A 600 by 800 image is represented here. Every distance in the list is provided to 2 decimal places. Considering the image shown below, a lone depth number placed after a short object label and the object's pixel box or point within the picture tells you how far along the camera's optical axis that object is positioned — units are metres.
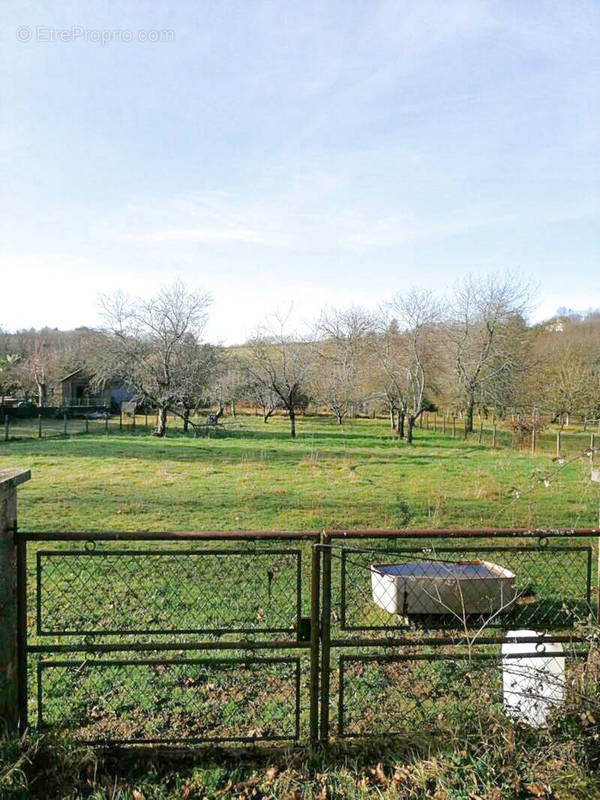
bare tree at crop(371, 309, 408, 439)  25.11
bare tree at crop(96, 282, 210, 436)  25.91
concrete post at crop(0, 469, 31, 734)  2.68
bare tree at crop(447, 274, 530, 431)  28.70
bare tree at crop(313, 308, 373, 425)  30.91
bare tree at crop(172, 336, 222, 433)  25.78
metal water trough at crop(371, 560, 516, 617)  4.75
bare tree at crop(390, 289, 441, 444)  25.56
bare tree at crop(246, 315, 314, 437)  26.84
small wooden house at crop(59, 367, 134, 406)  39.22
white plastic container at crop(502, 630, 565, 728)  2.70
